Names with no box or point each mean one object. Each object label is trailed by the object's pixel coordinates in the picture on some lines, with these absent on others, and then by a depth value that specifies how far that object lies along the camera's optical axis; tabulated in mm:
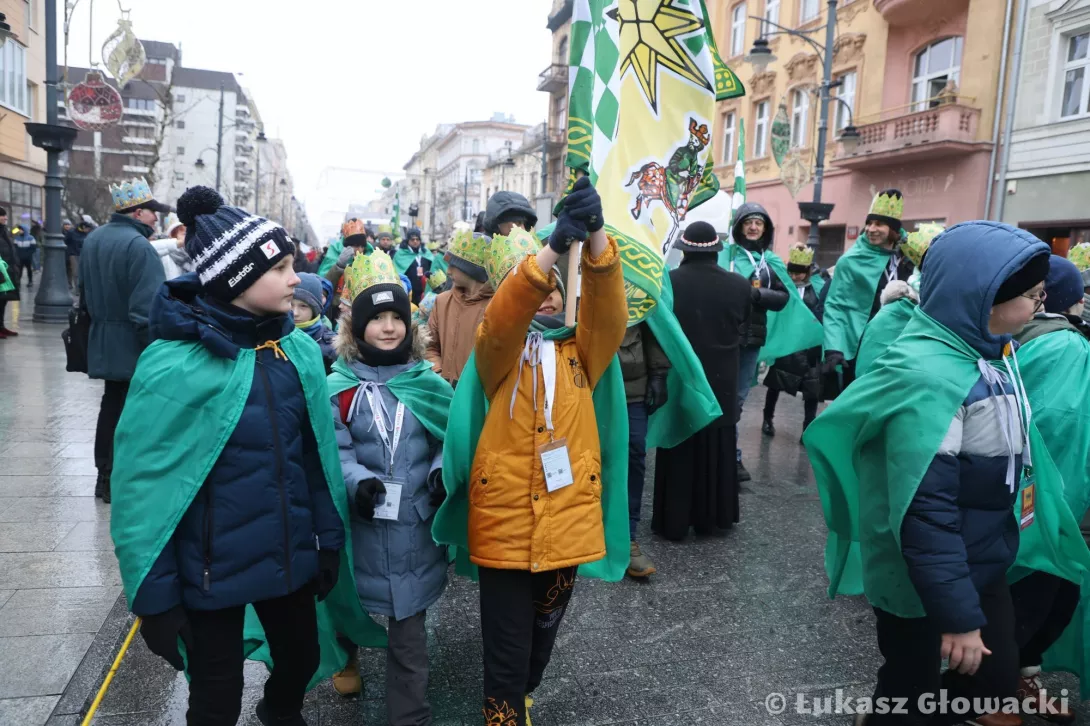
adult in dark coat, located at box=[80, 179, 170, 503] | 5191
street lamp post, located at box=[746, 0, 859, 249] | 14688
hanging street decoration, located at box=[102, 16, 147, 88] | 13523
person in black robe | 5078
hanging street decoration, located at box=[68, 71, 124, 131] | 14344
